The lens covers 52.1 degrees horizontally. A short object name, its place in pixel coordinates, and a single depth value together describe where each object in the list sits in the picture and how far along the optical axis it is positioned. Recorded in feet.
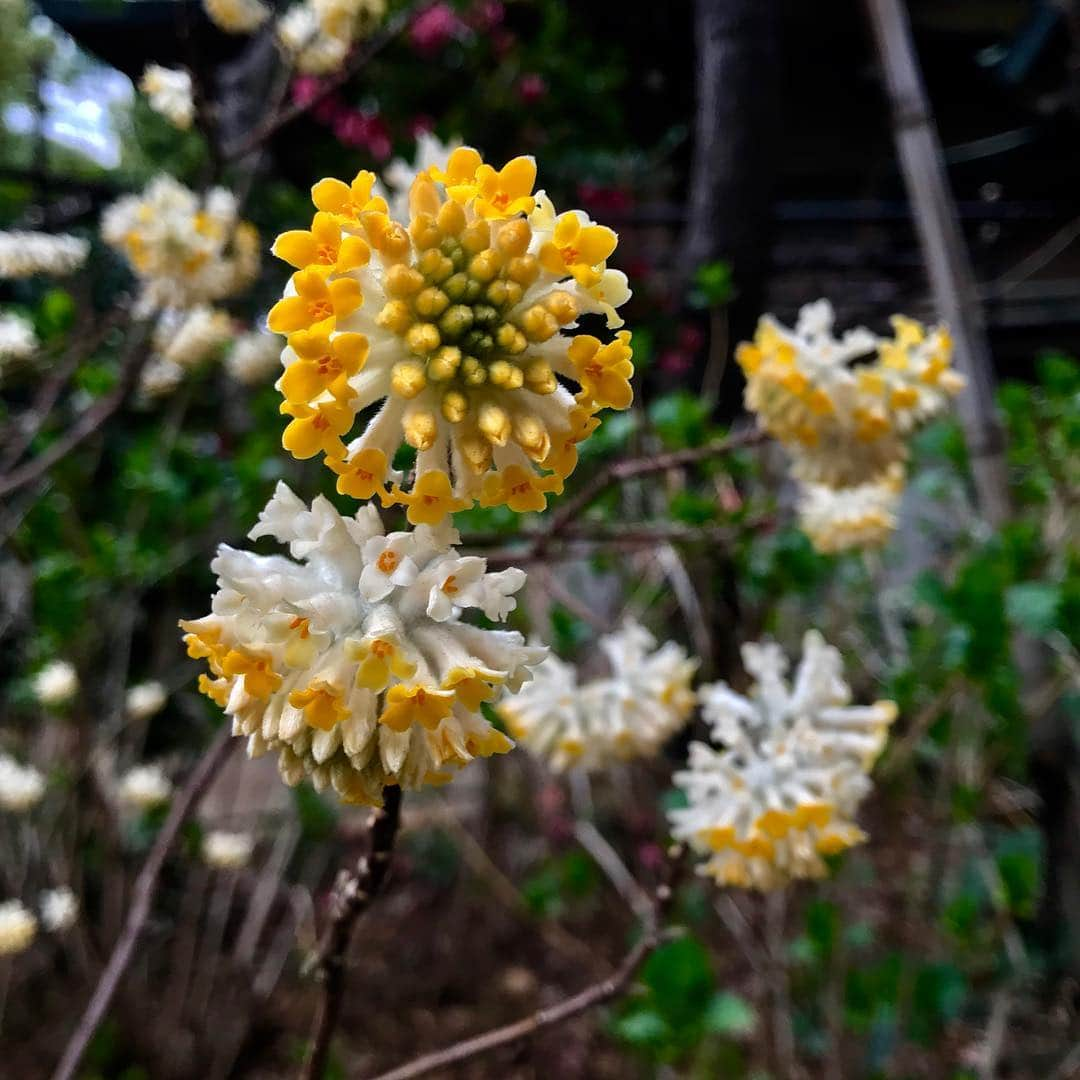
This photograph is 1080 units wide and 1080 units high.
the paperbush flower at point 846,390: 0.95
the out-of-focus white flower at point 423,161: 1.07
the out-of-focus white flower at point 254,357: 1.98
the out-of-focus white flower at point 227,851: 1.80
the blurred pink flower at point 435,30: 2.15
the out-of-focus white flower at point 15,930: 1.53
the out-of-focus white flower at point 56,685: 1.73
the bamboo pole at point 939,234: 1.61
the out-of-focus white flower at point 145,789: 1.87
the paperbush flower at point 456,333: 0.53
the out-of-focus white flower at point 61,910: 1.74
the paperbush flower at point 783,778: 0.87
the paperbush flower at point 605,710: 1.13
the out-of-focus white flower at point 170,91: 1.41
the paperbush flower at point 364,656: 0.54
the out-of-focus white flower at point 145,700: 1.81
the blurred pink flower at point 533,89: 2.24
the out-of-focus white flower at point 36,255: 1.63
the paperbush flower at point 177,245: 1.29
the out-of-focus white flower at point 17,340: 1.59
